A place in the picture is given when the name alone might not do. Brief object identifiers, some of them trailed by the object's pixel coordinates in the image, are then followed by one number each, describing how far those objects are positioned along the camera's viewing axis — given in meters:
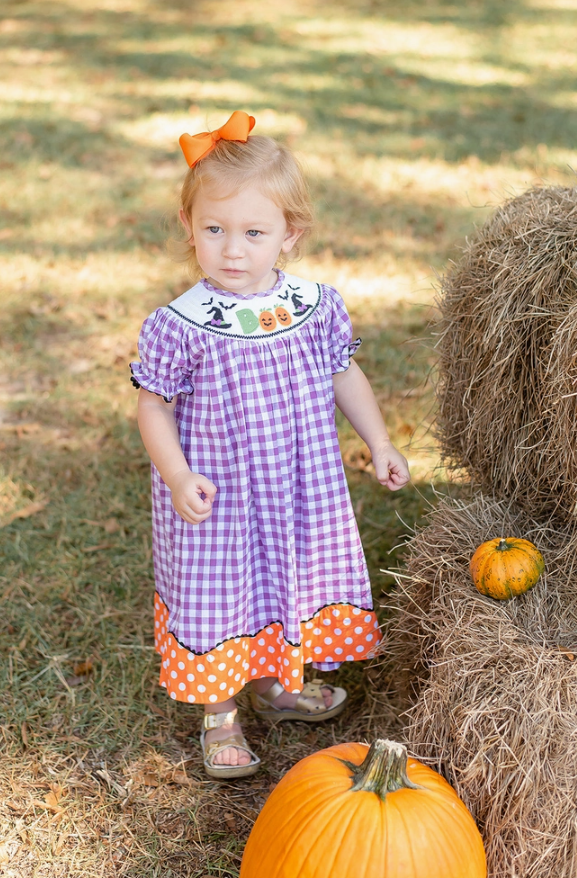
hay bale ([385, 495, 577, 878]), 2.23
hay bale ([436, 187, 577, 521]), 2.46
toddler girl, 2.39
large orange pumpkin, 2.17
